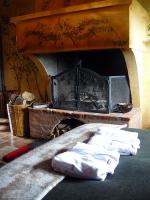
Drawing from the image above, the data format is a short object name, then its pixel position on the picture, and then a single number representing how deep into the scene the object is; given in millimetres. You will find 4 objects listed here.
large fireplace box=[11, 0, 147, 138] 2873
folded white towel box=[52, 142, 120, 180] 1133
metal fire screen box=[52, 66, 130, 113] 3277
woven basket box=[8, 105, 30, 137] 3898
